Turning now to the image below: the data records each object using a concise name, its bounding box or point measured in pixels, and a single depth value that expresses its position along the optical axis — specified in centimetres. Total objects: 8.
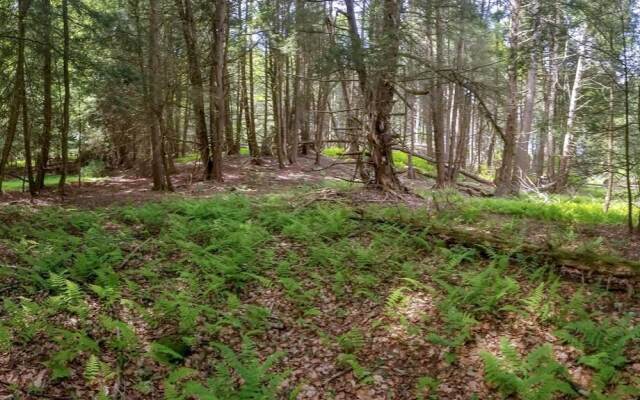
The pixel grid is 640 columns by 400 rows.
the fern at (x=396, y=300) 597
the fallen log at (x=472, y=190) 1628
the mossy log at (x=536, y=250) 604
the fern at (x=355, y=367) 476
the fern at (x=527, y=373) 412
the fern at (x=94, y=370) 470
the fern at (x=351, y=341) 526
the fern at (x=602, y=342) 437
